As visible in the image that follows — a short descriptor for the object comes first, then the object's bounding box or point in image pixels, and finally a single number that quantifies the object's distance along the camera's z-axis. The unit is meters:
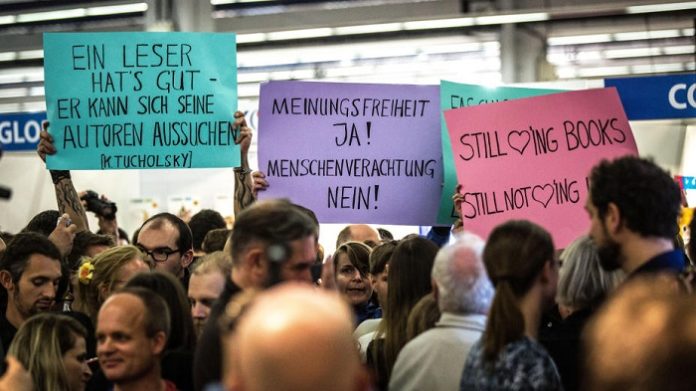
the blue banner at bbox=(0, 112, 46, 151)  11.36
